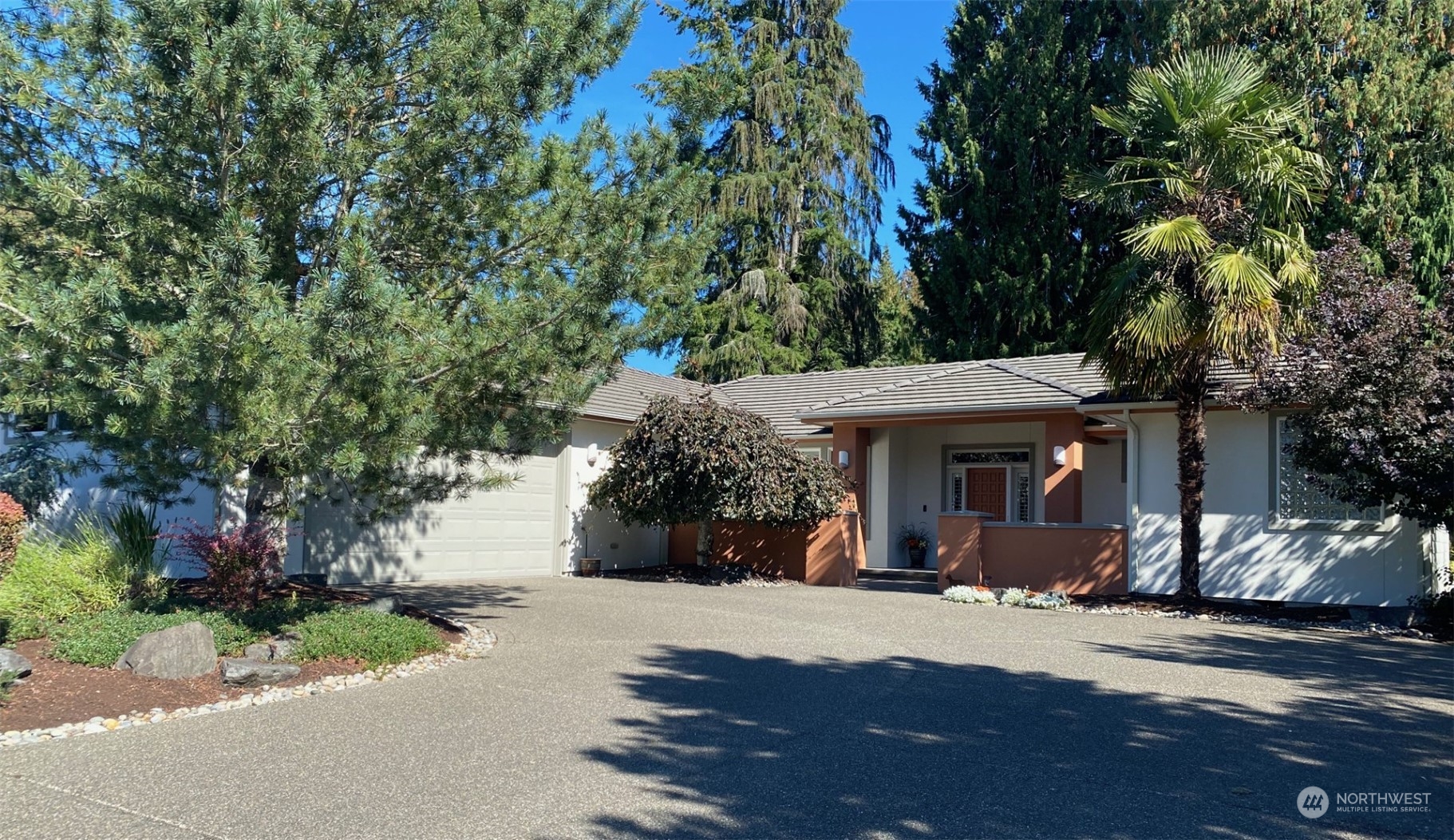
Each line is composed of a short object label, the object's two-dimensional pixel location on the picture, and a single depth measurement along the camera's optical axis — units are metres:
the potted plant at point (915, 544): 21.11
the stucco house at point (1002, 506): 14.66
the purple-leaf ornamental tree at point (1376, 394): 11.81
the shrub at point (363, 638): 9.38
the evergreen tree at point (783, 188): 32.81
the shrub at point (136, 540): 10.46
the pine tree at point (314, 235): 7.79
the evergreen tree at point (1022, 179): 29.11
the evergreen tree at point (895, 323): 34.82
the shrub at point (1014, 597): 15.30
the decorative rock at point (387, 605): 11.44
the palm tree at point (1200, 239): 13.20
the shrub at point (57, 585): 9.58
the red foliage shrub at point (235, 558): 10.03
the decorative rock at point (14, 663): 8.03
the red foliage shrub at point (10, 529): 10.78
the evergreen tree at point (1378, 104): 21.94
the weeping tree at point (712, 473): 17.06
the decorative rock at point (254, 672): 8.49
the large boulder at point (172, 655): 8.49
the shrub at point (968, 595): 15.49
